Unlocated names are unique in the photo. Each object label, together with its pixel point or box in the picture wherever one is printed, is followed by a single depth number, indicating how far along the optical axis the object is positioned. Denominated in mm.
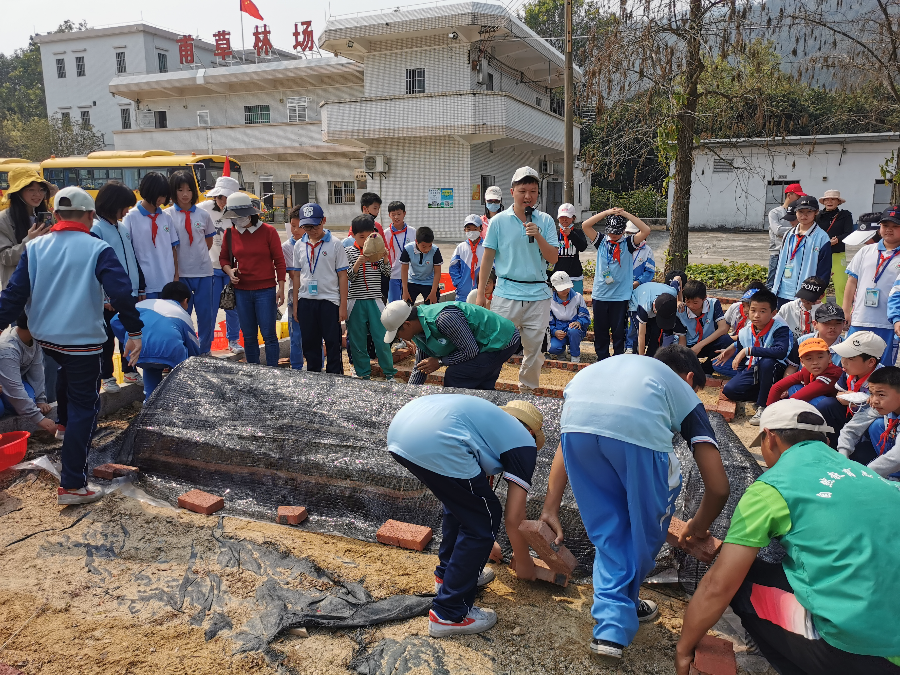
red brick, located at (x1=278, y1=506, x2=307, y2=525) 3719
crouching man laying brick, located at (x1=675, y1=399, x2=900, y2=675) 2070
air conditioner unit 24789
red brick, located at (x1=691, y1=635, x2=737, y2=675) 2418
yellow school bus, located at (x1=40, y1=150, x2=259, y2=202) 19625
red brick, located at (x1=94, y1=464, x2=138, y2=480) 4246
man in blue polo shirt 5137
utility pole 12398
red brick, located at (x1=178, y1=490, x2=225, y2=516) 3848
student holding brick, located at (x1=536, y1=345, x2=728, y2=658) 2469
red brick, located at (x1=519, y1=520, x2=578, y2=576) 2706
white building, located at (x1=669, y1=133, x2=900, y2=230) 24516
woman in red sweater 5832
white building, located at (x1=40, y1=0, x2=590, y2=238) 22594
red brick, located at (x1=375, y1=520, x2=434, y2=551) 3434
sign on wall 24250
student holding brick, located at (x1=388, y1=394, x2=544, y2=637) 2633
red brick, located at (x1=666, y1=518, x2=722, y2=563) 2906
